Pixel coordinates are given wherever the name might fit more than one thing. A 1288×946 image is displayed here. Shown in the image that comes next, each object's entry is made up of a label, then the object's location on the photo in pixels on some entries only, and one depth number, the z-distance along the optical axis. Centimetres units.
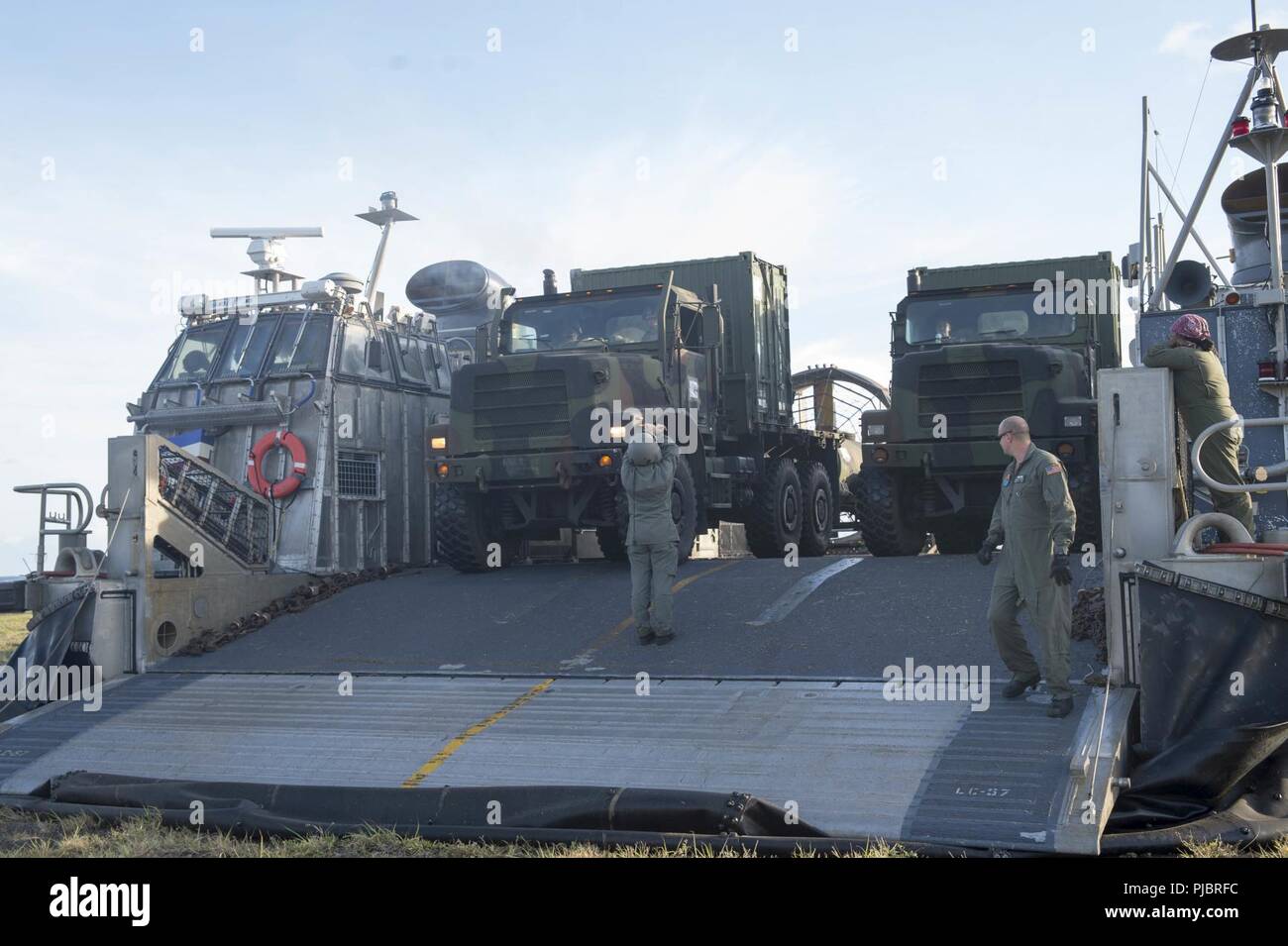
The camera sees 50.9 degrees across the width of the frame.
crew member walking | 757
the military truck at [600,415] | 1260
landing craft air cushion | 648
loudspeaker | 1327
